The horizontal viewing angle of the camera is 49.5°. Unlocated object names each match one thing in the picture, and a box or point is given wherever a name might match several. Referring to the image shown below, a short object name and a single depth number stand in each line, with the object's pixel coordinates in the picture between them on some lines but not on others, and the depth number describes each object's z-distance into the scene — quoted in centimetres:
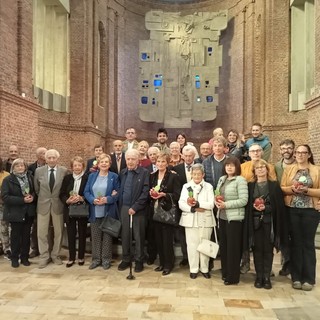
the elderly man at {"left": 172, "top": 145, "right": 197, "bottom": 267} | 514
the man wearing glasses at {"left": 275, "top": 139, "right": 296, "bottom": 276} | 472
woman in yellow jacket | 429
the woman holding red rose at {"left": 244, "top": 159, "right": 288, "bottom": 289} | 432
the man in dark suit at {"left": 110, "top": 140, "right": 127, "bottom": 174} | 577
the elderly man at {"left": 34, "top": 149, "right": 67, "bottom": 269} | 536
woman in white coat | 476
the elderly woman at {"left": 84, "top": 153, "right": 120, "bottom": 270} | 516
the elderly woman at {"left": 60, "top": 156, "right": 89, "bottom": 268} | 533
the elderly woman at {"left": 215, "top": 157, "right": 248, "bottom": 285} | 438
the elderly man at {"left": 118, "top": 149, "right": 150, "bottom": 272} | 504
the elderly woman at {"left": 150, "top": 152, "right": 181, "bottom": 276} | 490
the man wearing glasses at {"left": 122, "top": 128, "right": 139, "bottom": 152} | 639
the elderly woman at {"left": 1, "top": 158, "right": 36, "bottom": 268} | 525
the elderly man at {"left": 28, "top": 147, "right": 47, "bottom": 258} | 591
